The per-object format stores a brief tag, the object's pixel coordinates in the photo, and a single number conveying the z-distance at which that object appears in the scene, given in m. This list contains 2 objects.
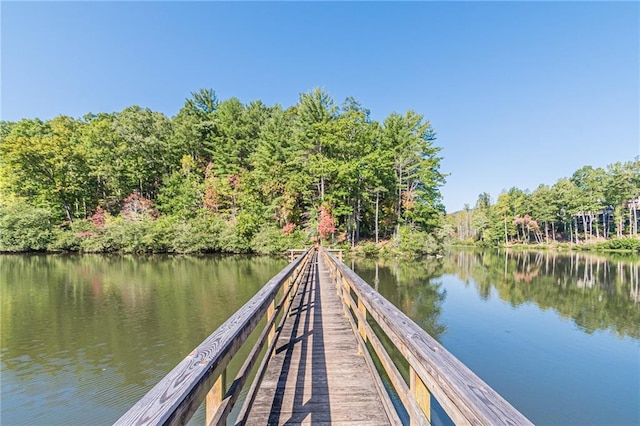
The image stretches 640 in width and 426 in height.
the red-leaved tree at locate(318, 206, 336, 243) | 25.41
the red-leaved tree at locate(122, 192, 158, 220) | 30.66
